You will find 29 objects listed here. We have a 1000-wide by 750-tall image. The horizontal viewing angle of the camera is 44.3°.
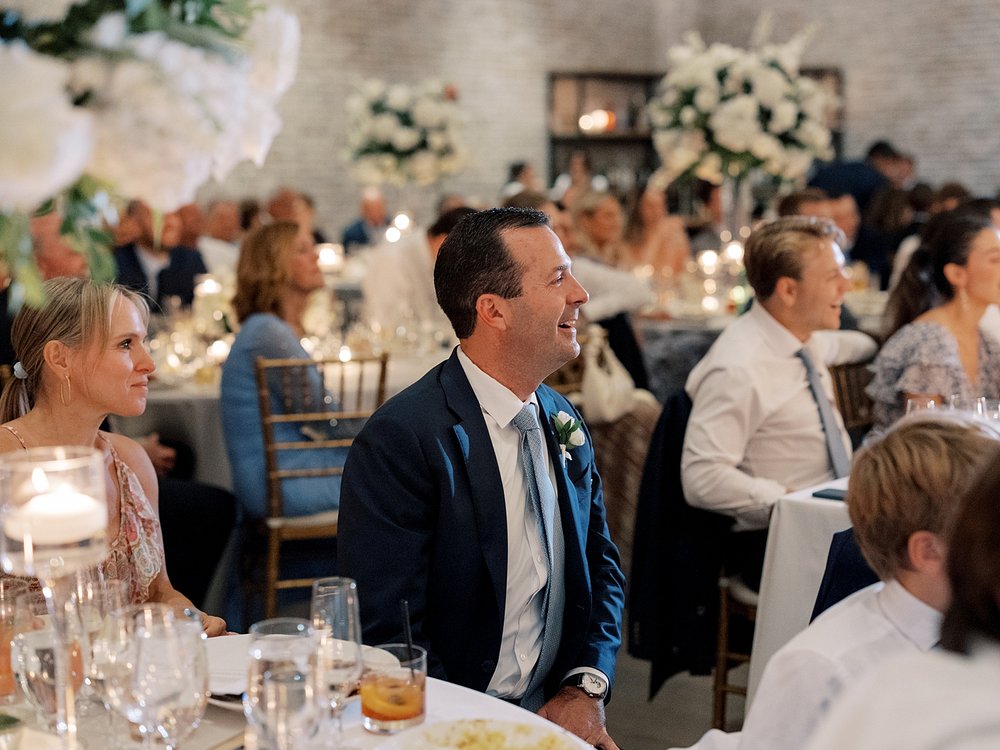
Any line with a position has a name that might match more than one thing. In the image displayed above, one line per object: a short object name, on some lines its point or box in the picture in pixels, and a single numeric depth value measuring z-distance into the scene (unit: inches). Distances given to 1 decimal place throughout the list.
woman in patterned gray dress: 139.3
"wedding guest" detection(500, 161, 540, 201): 401.7
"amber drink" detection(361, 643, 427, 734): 62.7
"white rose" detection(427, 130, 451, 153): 321.4
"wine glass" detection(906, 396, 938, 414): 114.0
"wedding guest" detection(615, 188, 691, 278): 331.0
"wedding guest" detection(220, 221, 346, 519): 165.0
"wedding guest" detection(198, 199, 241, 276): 328.5
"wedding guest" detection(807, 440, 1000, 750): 37.8
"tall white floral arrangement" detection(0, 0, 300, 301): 45.7
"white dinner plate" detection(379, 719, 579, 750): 59.6
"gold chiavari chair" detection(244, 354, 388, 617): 157.9
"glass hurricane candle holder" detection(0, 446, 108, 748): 52.2
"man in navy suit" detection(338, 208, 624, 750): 86.4
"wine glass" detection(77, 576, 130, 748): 57.6
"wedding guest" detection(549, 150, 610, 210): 440.9
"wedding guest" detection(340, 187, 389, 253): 407.2
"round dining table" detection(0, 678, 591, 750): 60.1
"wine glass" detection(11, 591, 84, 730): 58.3
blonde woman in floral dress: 92.3
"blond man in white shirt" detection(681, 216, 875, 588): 128.5
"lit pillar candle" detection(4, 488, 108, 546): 52.2
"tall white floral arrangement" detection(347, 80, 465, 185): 321.4
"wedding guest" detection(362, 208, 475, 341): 229.0
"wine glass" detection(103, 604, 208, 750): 53.8
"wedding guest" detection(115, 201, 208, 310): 259.8
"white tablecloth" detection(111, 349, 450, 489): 182.2
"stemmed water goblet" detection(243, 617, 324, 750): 52.4
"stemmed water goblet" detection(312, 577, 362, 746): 60.2
